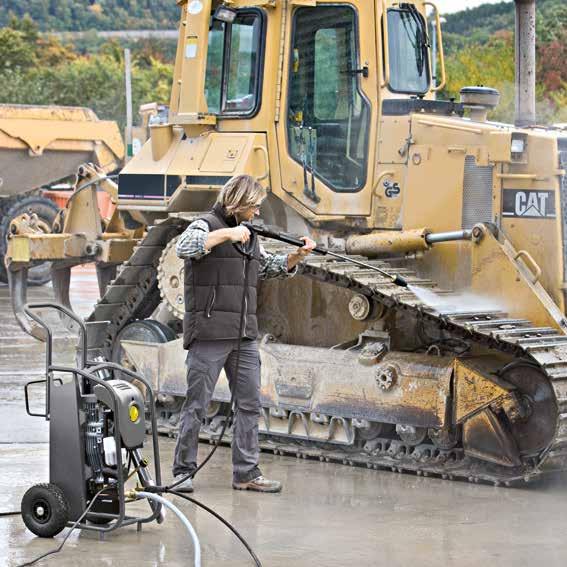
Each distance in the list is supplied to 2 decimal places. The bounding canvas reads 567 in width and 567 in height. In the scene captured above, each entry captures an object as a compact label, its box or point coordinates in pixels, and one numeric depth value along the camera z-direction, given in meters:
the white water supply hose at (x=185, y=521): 11.54
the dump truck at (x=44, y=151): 33.68
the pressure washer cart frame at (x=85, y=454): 12.20
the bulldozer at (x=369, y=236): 15.53
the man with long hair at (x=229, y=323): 14.20
